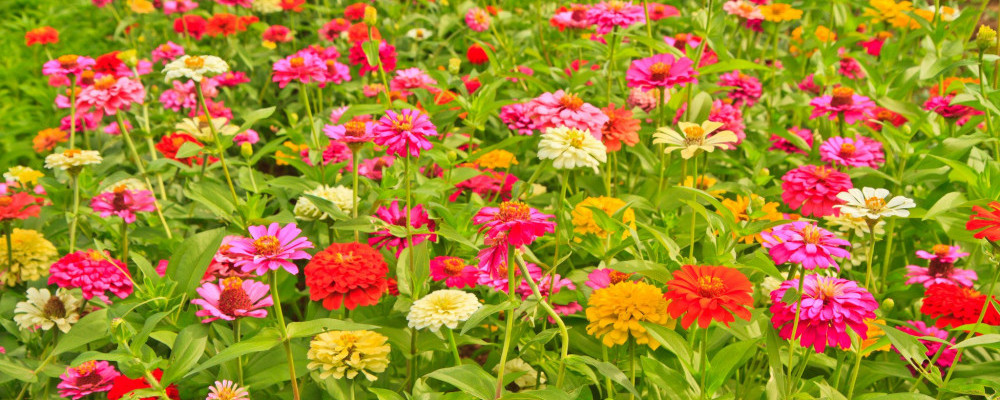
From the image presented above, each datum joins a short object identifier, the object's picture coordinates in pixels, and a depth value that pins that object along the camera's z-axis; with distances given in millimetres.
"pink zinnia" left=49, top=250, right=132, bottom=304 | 1812
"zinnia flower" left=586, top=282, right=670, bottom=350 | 1479
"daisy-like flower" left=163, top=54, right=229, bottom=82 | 1940
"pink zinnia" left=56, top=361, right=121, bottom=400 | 1698
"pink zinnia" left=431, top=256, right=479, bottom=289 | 1714
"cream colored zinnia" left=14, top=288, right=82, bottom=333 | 1852
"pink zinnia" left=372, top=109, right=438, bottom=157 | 1643
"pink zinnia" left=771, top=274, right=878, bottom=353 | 1319
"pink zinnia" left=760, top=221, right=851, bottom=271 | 1303
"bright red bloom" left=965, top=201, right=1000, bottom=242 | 1382
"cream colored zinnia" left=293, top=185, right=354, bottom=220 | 2033
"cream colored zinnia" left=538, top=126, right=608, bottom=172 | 1517
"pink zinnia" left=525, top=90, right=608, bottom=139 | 1839
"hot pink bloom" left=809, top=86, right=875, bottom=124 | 2305
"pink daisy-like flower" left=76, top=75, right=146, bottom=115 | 2410
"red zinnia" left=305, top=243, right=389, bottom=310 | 1562
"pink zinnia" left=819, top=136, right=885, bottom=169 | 2145
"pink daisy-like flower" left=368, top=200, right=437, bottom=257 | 1861
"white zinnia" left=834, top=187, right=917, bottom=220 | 1359
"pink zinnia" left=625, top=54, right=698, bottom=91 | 2088
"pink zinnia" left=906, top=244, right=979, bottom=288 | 1902
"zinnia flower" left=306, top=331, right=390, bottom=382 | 1487
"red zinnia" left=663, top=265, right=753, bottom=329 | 1319
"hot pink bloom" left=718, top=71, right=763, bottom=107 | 2773
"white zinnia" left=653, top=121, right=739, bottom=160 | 1596
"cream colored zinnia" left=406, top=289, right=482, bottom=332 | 1498
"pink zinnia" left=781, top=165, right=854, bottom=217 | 1685
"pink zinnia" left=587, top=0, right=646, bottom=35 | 2436
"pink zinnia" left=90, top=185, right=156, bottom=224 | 2078
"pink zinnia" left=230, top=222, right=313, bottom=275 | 1341
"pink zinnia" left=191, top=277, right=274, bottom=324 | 1583
